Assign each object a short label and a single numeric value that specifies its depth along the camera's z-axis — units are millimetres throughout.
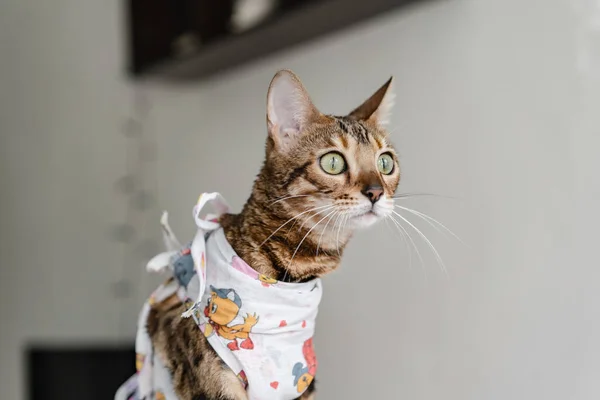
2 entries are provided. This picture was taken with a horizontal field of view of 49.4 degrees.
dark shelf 1318
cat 612
